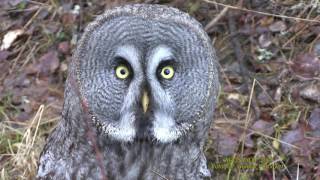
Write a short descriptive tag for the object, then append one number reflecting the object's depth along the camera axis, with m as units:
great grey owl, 3.17
